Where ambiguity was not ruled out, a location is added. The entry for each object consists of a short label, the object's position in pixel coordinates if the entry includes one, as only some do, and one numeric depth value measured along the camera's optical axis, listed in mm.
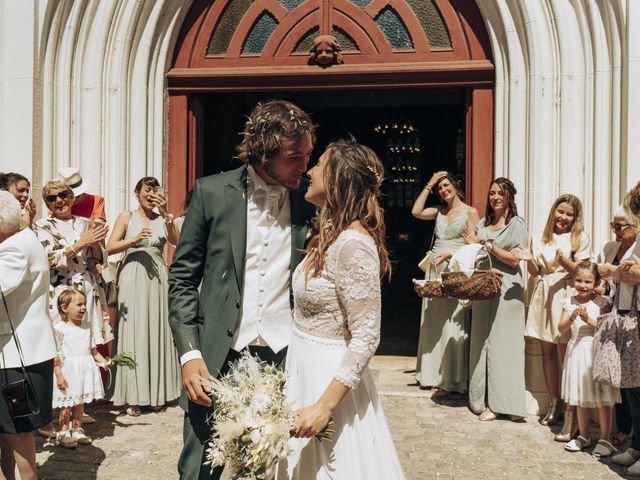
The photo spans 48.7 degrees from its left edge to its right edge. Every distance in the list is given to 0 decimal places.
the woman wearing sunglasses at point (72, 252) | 5500
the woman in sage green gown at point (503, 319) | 5953
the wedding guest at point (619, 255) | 5012
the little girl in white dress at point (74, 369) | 5309
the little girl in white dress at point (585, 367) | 5207
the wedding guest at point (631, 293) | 4570
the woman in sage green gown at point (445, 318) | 6727
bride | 2629
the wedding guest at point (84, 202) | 6301
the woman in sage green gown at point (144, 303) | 6160
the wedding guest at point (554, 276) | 5691
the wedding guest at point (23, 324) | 3785
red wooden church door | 6840
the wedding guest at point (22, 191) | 5227
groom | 3080
